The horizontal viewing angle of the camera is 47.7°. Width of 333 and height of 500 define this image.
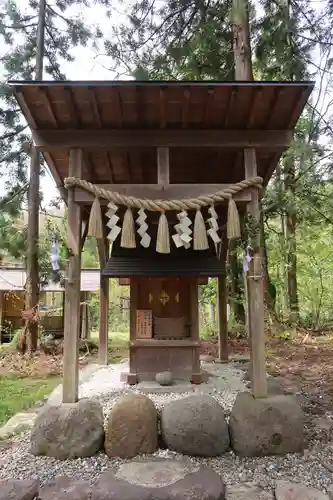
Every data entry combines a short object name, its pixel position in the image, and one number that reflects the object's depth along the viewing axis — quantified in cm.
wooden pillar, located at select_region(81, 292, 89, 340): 1017
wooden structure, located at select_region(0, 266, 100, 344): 1064
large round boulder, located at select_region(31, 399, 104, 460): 297
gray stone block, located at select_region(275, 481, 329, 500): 235
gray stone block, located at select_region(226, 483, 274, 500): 240
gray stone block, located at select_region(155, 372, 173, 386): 481
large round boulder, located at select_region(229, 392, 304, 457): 301
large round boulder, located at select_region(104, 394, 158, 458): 297
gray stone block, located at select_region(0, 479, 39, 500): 232
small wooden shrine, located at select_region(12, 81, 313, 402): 321
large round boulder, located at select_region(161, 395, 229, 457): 301
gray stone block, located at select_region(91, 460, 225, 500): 234
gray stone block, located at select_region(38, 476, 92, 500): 236
